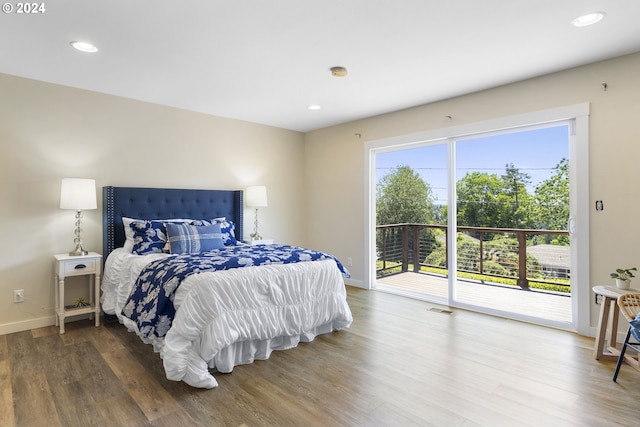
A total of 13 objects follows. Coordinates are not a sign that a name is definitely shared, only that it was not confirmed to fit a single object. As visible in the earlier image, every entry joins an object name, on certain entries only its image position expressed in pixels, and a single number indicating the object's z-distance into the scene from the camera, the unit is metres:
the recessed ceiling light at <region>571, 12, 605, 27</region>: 2.32
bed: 2.38
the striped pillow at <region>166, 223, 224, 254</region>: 3.55
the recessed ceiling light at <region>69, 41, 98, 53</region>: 2.69
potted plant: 2.72
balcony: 3.58
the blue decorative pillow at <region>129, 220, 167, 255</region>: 3.55
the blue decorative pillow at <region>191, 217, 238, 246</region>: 4.07
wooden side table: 2.64
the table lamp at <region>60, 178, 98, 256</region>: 3.32
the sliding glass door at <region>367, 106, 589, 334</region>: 3.38
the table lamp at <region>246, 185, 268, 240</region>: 4.90
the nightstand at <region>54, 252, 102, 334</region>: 3.32
